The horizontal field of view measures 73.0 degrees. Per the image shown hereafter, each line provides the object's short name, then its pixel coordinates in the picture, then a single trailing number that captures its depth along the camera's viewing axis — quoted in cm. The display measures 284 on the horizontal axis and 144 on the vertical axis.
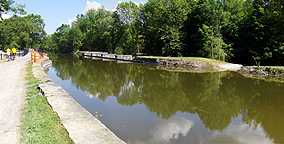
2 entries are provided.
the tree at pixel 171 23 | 3403
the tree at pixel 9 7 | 2367
